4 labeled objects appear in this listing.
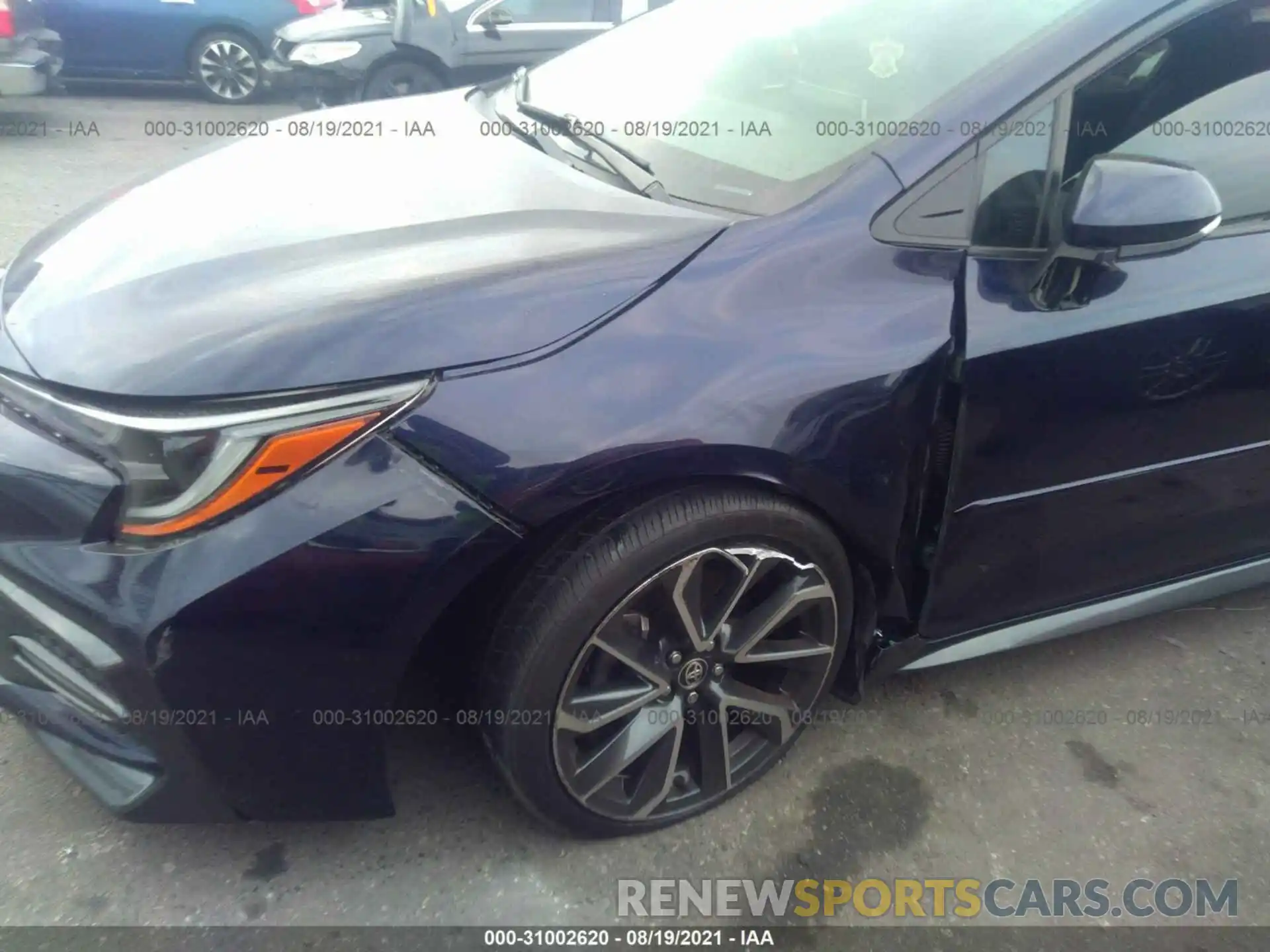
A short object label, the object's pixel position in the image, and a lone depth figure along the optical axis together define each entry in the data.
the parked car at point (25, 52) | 6.63
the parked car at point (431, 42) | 6.87
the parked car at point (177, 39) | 7.97
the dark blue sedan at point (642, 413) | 1.47
